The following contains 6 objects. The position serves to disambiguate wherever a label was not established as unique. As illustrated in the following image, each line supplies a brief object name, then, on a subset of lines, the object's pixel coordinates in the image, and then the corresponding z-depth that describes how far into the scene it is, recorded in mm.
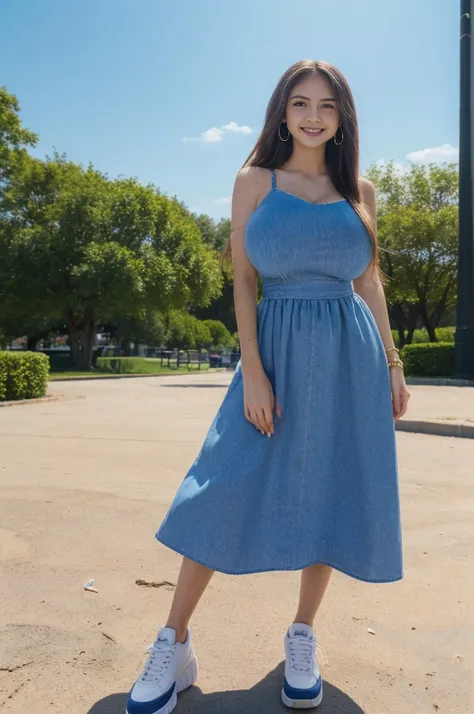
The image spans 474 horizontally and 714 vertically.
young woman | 1828
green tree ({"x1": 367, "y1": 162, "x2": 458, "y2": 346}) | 26938
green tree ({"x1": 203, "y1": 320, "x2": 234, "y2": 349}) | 48825
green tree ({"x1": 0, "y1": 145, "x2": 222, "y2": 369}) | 27594
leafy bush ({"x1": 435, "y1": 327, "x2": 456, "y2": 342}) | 34522
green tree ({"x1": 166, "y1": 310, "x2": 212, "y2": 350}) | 45938
